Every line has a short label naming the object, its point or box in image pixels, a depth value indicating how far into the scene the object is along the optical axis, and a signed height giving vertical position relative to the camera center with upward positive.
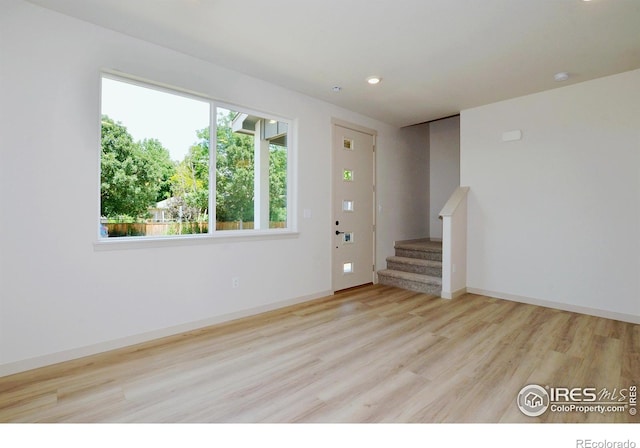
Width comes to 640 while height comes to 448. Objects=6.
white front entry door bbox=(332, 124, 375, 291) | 4.83 +0.23
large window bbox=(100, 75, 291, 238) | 2.92 +0.61
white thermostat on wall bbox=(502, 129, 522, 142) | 4.36 +1.21
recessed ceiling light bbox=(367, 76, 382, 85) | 3.69 +1.68
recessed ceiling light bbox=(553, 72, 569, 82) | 3.59 +1.67
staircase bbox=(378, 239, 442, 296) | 4.86 -0.75
